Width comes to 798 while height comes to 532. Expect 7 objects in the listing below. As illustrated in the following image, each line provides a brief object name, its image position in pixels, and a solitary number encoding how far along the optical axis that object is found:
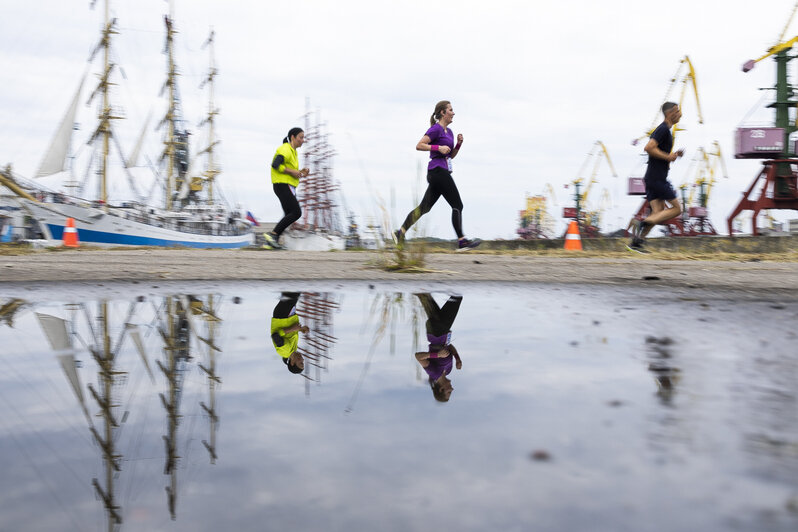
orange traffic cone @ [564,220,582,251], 14.77
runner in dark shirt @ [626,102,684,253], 10.16
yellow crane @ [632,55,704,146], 48.30
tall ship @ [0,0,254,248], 45.75
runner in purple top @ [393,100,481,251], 9.66
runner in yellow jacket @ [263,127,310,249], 12.17
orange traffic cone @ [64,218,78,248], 22.11
